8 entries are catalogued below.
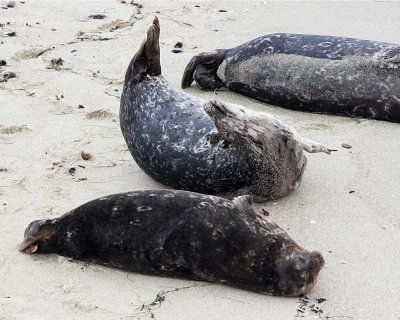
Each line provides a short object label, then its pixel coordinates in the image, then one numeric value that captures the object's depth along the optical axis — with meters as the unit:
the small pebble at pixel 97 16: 17.66
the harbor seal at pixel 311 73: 13.51
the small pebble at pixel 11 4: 17.91
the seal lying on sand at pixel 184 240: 8.80
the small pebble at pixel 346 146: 12.28
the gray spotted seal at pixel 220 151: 10.61
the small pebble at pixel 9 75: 14.75
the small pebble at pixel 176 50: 16.25
